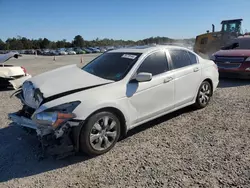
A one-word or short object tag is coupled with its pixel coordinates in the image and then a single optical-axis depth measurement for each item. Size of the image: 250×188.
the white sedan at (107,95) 3.01
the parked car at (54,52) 57.10
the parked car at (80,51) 63.49
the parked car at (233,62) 7.80
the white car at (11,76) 7.64
